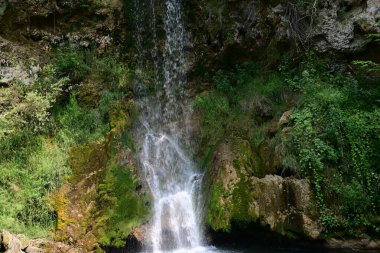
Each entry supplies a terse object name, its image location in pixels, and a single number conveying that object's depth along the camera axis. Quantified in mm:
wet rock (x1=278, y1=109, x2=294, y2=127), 10498
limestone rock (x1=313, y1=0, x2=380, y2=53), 11844
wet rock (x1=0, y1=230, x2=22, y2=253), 7160
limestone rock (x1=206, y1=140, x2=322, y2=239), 8820
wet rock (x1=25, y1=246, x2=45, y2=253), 7574
